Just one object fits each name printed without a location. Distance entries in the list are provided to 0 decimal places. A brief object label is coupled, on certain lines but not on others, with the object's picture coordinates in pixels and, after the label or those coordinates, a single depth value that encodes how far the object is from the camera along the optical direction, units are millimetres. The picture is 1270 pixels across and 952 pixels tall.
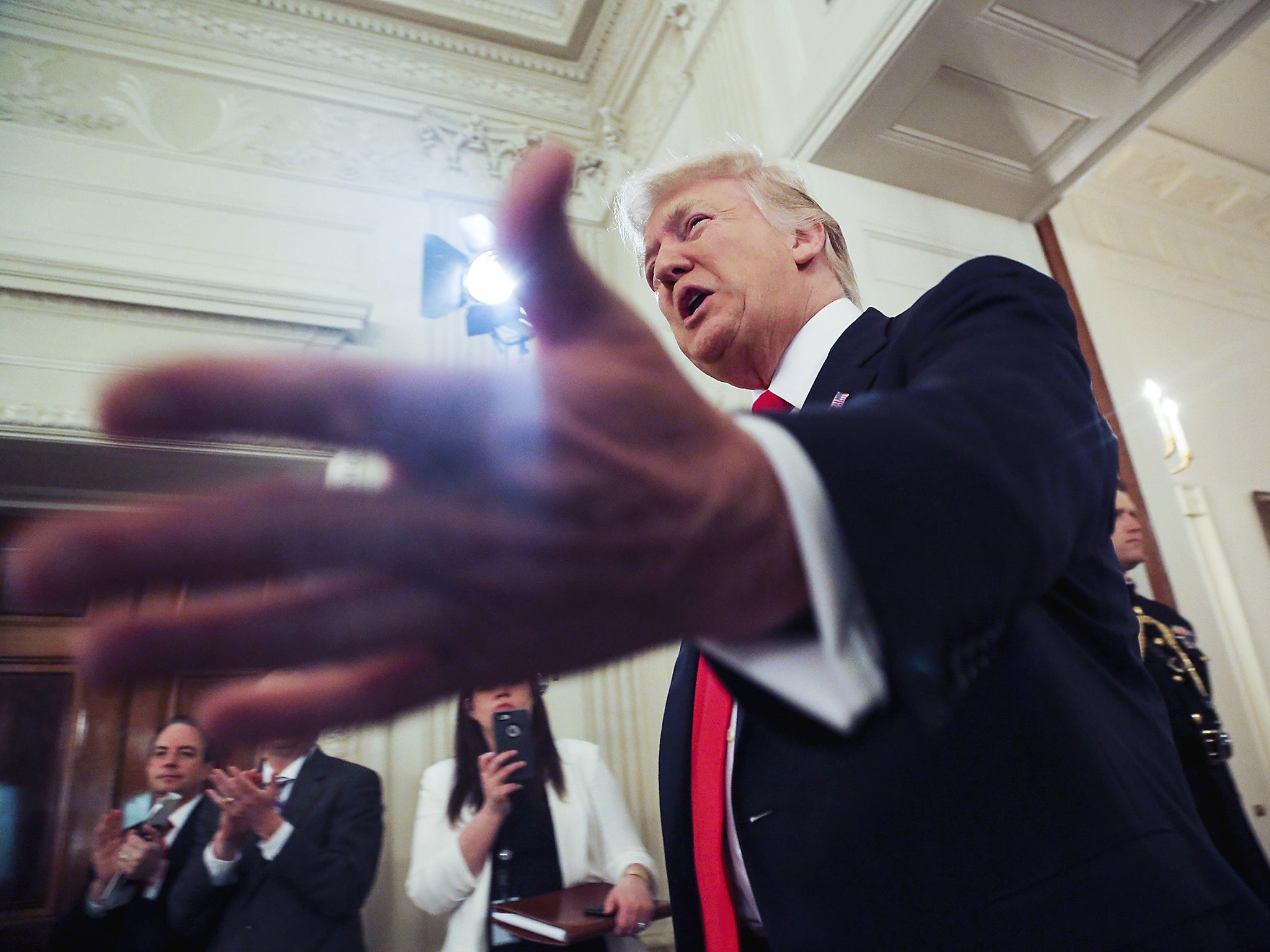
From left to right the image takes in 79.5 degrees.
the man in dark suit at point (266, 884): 1891
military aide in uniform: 1712
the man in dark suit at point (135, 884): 1969
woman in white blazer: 2020
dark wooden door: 2678
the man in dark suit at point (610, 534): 260
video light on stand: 2873
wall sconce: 2164
